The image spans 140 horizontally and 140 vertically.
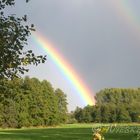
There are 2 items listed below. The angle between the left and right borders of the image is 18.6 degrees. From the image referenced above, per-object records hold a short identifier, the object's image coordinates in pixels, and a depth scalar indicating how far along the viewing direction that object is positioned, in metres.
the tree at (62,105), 138.12
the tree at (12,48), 9.49
